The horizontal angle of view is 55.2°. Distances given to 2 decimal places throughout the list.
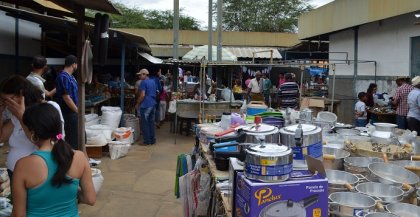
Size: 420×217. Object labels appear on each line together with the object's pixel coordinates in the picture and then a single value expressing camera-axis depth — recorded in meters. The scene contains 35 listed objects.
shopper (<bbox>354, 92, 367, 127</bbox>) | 9.14
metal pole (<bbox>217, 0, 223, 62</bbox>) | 12.97
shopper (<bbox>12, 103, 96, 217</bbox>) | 2.17
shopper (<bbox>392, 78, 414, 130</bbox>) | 7.97
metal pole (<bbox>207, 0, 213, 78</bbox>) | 12.89
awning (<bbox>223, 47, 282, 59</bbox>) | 18.45
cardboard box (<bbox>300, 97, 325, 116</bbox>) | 8.81
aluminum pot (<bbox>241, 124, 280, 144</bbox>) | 2.83
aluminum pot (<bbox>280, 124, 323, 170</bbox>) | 2.59
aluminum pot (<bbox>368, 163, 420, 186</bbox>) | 2.60
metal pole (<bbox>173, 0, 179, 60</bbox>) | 12.63
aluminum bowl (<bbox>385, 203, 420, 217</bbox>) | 2.12
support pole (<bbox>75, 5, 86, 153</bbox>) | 5.17
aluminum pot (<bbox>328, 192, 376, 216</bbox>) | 2.09
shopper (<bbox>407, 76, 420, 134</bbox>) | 7.30
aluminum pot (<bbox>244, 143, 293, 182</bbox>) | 1.97
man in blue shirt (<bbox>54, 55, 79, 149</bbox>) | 5.48
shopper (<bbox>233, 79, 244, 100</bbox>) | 15.04
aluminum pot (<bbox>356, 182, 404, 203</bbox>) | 2.33
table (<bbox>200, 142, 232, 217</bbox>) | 2.43
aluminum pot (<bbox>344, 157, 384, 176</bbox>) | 2.79
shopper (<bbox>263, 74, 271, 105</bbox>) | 15.15
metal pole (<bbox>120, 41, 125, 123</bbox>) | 9.45
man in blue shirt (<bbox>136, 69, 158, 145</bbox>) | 8.89
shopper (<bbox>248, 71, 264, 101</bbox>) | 14.33
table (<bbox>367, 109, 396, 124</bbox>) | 8.94
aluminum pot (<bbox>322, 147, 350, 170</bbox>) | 2.96
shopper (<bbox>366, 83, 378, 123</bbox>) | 9.65
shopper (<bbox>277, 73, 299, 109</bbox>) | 9.81
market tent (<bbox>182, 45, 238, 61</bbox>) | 13.47
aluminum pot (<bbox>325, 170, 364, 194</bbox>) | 2.43
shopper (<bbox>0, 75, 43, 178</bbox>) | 3.12
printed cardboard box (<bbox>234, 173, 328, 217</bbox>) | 1.93
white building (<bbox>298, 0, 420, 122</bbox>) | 9.05
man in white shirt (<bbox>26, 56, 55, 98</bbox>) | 4.79
